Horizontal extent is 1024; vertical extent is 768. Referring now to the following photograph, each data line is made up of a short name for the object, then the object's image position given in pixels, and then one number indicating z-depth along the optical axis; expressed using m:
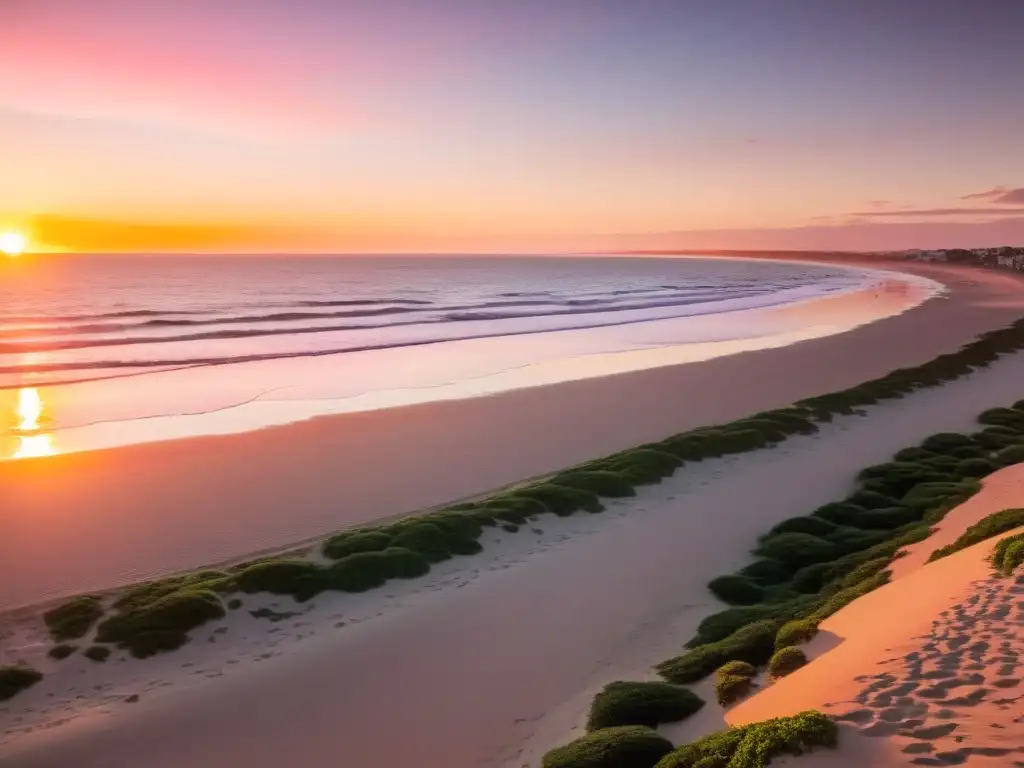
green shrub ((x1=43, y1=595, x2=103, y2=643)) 10.73
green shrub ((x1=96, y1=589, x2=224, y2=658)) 10.55
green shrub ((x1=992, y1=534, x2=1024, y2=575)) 9.14
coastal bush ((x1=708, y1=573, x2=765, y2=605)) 11.95
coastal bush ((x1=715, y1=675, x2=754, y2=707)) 8.47
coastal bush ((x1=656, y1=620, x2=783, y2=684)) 9.35
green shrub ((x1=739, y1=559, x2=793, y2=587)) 12.64
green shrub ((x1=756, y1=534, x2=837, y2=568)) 13.16
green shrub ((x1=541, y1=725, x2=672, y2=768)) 7.68
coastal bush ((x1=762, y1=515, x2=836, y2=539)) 14.48
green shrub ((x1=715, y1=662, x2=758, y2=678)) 8.86
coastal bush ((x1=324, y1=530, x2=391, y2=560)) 13.20
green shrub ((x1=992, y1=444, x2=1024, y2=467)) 18.05
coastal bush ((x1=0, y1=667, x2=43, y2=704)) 9.52
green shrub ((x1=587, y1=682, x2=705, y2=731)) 8.53
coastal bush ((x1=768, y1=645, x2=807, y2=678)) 8.58
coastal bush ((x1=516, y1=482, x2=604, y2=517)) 15.59
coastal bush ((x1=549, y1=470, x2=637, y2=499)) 16.55
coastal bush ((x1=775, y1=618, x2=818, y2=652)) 9.26
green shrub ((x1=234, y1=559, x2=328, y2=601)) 12.02
